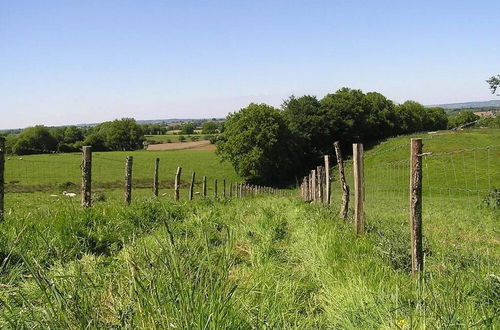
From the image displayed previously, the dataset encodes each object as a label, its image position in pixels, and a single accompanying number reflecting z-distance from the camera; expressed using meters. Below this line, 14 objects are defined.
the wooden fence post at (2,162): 7.98
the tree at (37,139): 97.75
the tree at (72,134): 119.12
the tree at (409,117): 97.12
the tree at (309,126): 75.00
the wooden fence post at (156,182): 18.37
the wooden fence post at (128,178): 13.16
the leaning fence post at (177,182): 19.53
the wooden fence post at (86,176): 10.34
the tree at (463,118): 131.39
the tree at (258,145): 64.31
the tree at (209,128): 150.50
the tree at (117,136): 113.88
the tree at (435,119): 116.25
